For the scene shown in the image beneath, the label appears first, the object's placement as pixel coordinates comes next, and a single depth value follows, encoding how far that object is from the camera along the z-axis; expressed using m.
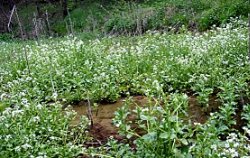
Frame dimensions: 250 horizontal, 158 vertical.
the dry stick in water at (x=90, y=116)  3.93
